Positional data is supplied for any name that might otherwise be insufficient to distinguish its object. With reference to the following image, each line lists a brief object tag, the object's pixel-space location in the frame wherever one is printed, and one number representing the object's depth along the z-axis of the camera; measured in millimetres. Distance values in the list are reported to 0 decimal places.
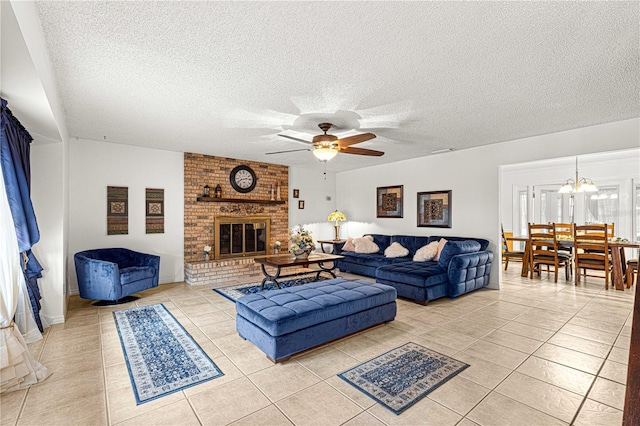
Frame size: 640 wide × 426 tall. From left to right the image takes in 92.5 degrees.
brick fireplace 5824
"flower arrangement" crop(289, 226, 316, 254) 5209
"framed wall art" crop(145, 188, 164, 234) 5492
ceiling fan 3830
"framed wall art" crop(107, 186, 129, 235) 5125
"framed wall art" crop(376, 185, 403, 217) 6941
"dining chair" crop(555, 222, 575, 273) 5832
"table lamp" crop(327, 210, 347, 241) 7744
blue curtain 2598
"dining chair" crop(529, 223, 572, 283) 5801
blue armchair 4141
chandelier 6345
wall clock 6527
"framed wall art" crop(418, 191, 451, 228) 6009
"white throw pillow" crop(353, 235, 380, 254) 6594
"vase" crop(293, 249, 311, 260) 5211
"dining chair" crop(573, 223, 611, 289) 5184
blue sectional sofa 4371
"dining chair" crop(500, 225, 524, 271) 6566
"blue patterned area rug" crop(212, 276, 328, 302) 4793
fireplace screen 6309
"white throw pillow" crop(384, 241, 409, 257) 6094
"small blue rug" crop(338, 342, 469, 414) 2154
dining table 5070
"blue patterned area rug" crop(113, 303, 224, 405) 2320
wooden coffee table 4887
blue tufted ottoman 2646
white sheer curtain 2268
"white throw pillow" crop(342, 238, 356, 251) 6861
